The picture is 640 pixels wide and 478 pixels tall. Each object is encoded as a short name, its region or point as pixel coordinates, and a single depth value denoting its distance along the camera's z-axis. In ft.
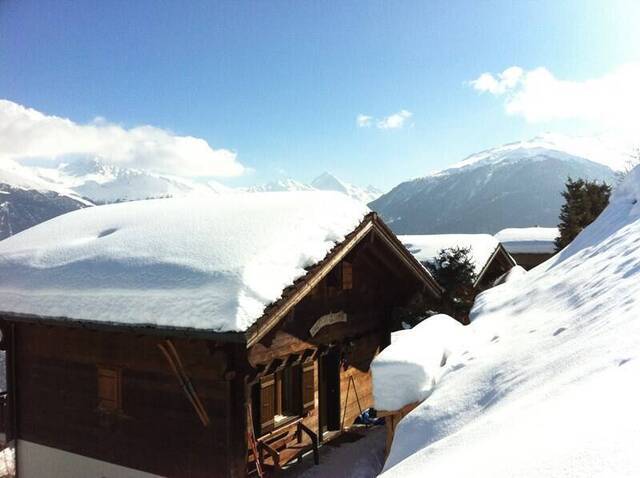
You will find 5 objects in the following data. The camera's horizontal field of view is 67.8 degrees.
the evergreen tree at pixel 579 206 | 80.64
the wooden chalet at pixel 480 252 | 63.16
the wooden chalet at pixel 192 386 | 23.70
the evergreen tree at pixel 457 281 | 46.57
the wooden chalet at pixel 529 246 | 114.93
